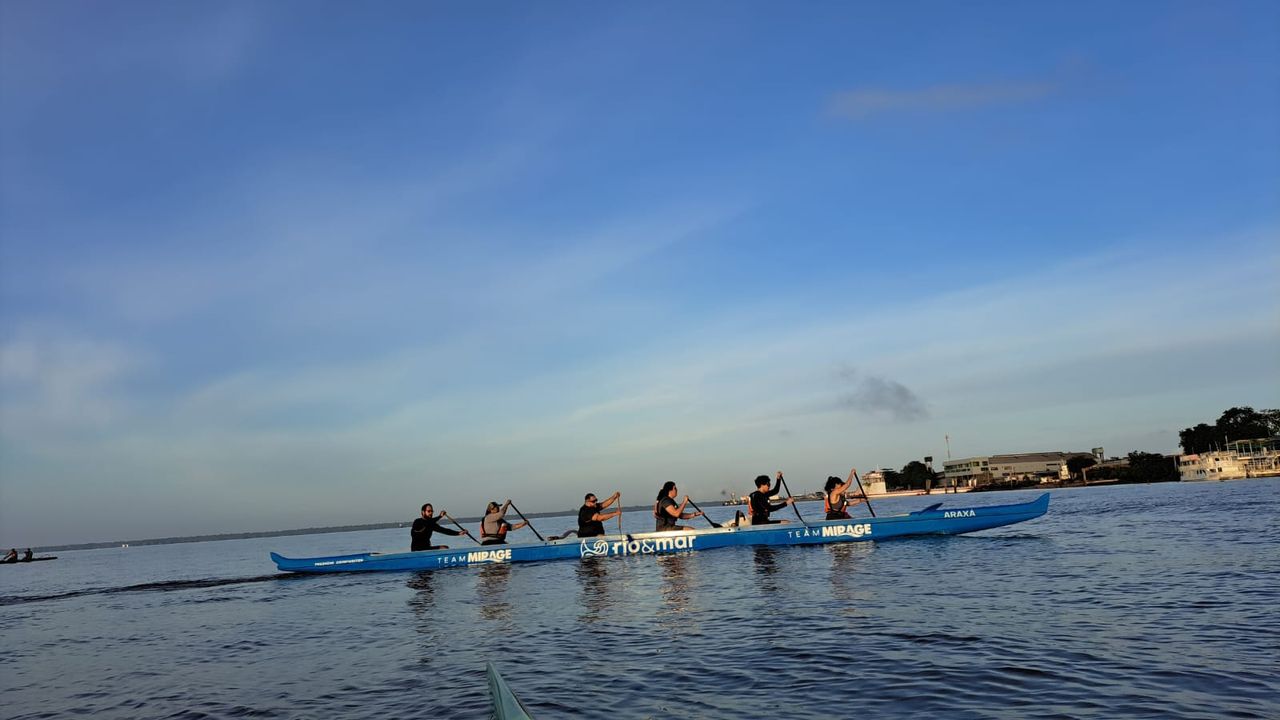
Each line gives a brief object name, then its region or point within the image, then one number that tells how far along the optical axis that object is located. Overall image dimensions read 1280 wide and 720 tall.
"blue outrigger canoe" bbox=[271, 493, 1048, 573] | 24.16
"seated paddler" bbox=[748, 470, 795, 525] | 24.64
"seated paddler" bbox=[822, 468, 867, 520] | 24.84
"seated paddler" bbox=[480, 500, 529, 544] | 25.66
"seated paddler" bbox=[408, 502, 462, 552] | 25.45
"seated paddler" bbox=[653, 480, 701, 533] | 24.72
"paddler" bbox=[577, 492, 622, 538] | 25.08
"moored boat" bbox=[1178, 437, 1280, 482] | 100.12
